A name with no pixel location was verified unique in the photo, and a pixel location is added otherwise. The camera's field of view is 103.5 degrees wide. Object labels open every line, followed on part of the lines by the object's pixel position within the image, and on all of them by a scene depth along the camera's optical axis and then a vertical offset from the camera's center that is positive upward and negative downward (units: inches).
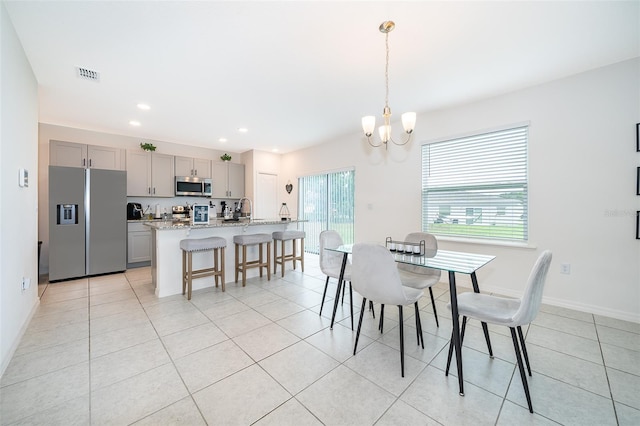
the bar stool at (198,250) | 126.9 -24.5
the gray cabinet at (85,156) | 170.7 +39.0
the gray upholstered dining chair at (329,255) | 109.5 -19.8
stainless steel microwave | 221.7 +21.8
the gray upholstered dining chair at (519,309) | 58.8 -25.9
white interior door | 260.7 +14.4
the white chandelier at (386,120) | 82.9 +34.8
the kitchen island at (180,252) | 130.3 -23.3
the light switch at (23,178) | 88.9 +11.6
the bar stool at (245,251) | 148.2 -25.0
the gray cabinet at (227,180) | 247.3 +30.9
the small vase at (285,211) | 263.0 -0.6
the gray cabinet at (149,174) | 200.2 +29.6
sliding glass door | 210.7 +5.8
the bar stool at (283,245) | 167.2 -23.5
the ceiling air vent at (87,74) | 110.0 +61.0
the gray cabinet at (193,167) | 224.1 +40.0
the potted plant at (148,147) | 204.1 +51.4
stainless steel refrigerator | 152.8 -7.7
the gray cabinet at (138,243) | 188.4 -25.4
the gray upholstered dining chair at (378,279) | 71.0 -20.2
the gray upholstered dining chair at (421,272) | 92.9 -25.5
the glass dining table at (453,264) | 66.0 -16.3
